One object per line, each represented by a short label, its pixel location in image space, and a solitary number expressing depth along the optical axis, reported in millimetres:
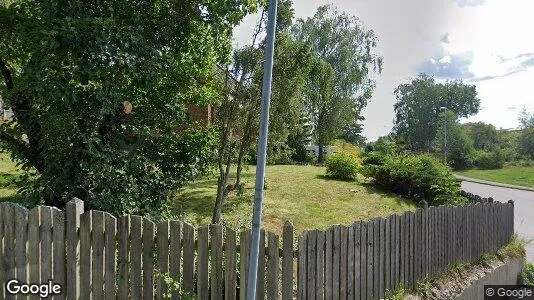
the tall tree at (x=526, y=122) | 67438
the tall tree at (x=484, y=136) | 68000
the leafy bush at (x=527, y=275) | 9680
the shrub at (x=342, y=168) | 18172
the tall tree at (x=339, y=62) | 29812
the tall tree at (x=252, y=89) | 7648
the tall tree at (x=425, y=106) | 76625
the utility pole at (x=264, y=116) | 2803
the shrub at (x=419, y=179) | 12896
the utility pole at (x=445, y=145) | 52647
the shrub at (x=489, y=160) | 56125
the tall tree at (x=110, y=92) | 4629
